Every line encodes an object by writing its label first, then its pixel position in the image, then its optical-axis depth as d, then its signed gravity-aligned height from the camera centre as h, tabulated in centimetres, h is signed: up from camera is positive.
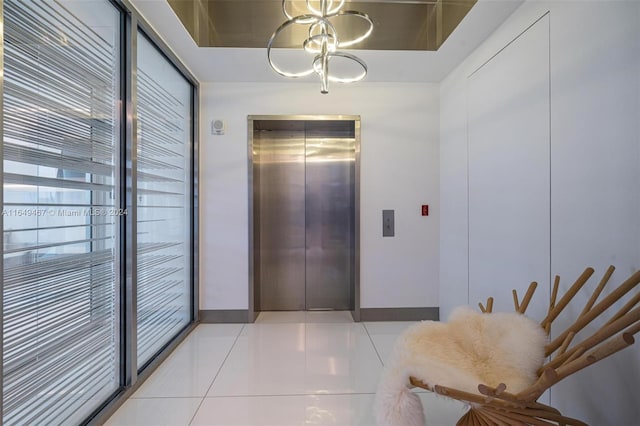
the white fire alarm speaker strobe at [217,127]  316 +89
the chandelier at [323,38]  156 +95
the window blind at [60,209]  128 +2
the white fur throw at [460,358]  132 -67
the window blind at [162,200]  222 +11
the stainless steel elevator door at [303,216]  355 -3
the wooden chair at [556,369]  100 -55
